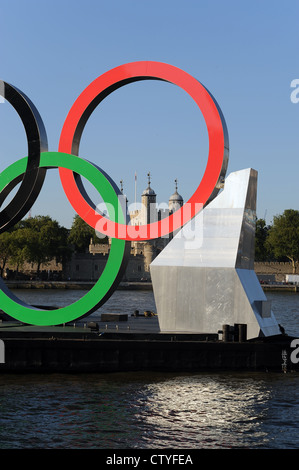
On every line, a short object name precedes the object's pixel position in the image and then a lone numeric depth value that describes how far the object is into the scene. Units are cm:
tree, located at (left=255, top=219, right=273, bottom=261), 13725
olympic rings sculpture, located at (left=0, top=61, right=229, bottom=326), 2780
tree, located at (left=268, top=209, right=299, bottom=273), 13012
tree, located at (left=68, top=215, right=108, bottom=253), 15425
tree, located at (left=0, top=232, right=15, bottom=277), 12025
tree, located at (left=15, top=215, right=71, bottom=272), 12162
